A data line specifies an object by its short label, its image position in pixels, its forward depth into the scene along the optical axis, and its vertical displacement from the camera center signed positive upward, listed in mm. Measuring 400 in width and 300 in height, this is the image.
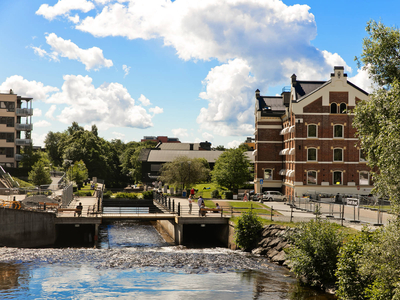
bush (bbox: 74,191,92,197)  57156 -3495
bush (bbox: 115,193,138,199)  60181 -3868
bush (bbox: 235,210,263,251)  28844 -4432
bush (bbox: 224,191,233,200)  50906 -2976
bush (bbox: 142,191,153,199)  59500 -3703
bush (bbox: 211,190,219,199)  53578 -3021
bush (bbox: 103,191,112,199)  61122 -3980
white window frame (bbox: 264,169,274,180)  55188 +58
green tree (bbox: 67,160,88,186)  65612 -904
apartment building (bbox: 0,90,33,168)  67750 +6859
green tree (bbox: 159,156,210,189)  57438 -282
